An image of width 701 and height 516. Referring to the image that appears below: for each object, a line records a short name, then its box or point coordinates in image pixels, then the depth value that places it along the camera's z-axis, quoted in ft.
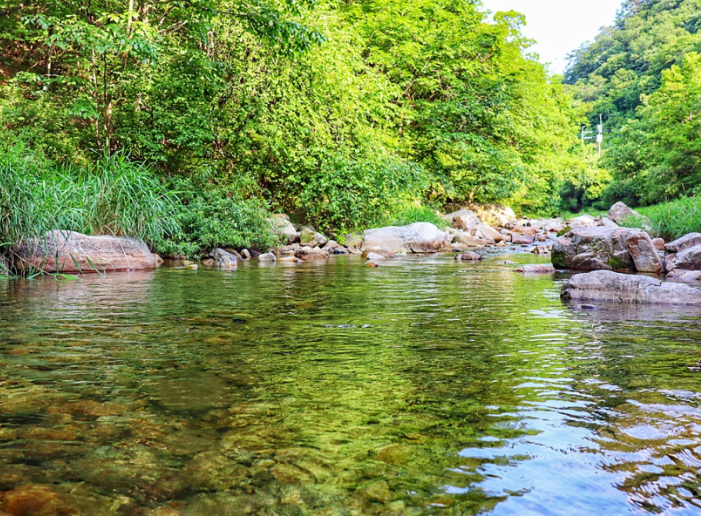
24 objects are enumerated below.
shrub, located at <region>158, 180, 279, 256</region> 36.22
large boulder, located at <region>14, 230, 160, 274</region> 26.05
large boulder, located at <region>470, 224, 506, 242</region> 62.64
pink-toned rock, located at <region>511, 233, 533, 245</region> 60.13
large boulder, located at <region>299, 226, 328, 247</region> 46.80
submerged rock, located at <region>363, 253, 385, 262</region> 39.01
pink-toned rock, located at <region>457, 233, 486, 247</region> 57.36
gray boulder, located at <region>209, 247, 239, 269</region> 33.96
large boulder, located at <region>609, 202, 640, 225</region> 75.97
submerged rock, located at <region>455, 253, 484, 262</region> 38.65
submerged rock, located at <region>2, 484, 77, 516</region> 4.74
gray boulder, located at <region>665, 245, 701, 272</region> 27.58
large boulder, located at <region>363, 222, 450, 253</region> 47.62
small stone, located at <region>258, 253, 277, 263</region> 37.43
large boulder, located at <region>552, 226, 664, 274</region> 29.37
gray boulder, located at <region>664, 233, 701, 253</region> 32.65
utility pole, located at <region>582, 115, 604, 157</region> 197.60
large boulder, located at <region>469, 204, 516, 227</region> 86.17
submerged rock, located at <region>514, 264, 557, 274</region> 29.45
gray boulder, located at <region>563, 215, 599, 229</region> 73.69
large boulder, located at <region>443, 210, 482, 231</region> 71.26
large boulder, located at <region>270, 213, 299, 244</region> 43.30
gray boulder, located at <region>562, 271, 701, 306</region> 17.93
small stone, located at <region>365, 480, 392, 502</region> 5.15
